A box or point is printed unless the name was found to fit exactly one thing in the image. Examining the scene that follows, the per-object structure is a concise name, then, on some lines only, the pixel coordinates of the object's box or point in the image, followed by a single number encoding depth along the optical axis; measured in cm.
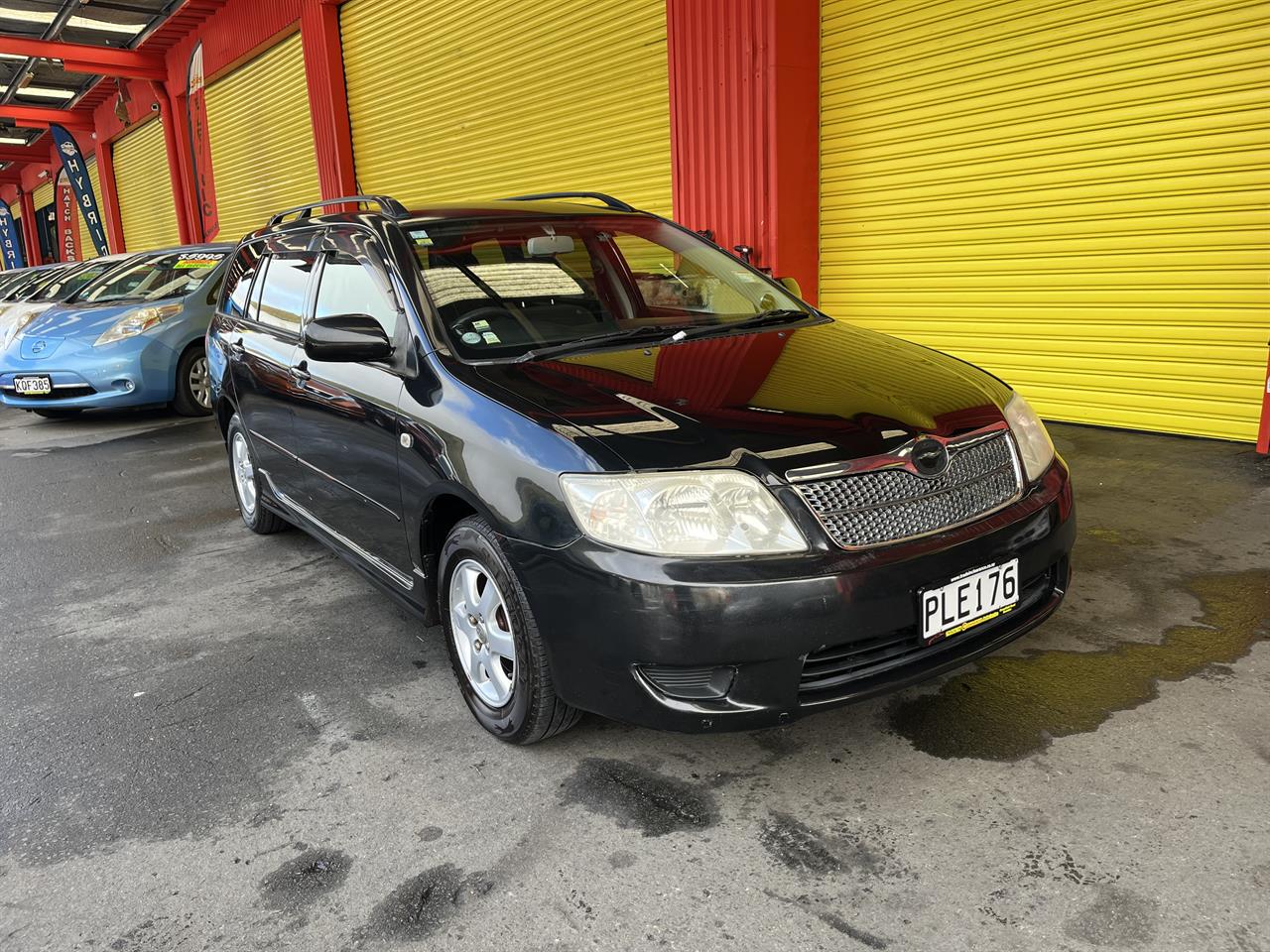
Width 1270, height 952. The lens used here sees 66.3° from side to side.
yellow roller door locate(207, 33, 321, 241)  1405
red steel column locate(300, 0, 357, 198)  1248
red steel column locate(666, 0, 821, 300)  697
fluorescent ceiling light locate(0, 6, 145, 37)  1541
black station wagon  225
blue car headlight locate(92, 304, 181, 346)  881
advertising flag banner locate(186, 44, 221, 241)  1725
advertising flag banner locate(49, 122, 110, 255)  2519
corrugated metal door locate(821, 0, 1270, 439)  536
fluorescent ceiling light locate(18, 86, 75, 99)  2180
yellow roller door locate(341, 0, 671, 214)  853
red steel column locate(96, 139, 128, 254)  2388
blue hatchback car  876
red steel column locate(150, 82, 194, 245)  1884
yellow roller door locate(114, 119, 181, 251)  2056
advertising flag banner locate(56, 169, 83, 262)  2850
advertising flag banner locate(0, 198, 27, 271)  3819
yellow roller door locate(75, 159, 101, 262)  2544
